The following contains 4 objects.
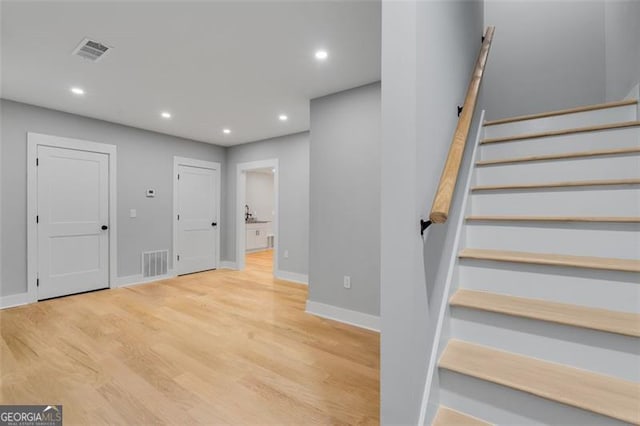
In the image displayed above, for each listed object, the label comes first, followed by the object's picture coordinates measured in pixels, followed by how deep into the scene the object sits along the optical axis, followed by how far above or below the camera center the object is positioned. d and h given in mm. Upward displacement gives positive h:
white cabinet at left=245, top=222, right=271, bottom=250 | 8281 -680
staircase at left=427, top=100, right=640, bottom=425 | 1098 -381
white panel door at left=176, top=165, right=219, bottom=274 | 5453 -155
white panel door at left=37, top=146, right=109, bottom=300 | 3896 -135
